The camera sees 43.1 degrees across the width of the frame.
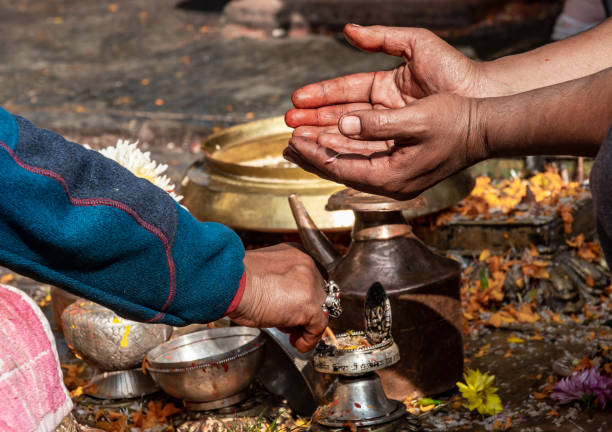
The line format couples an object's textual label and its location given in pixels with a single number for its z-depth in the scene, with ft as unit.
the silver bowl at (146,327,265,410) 7.86
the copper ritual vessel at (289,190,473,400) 7.98
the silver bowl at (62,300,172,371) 8.47
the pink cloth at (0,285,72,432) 5.70
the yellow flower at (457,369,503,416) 7.91
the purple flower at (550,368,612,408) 7.74
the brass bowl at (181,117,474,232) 9.94
